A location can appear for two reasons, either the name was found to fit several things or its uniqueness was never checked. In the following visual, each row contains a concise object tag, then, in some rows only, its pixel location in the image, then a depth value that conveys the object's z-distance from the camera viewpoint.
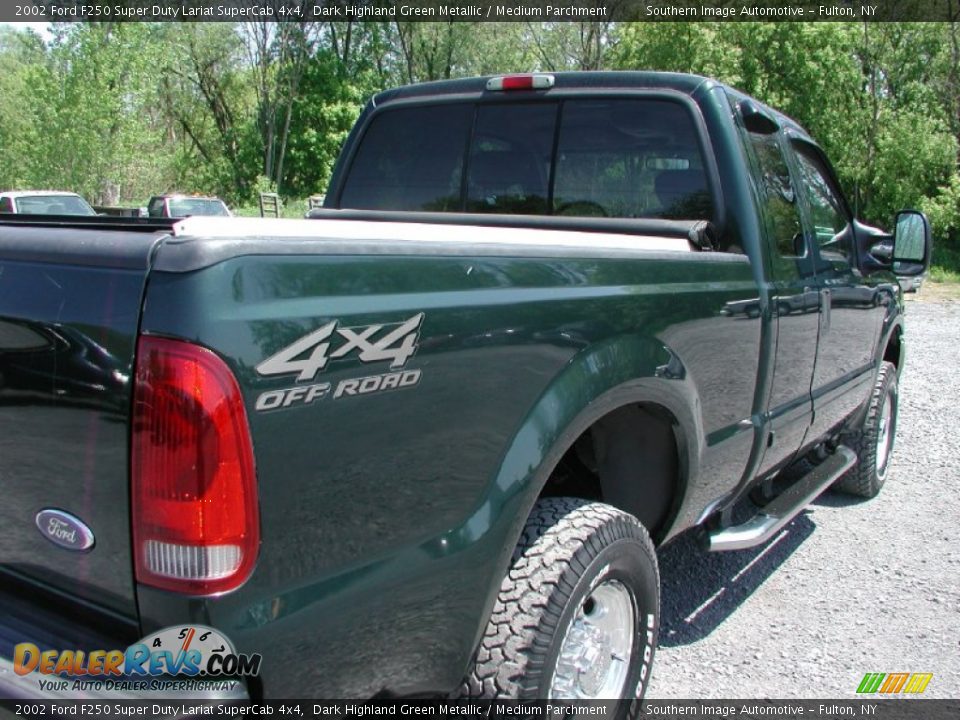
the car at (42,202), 16.03
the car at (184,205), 18.27
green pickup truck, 1.42
